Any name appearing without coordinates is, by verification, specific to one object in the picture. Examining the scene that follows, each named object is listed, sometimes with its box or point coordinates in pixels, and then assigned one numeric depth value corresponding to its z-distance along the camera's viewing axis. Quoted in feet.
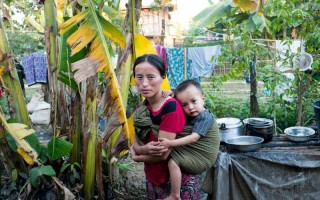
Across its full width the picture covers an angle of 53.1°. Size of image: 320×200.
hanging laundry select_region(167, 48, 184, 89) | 24.08
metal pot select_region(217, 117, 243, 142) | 10.04
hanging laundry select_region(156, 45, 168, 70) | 22.27
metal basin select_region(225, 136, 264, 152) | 9.20
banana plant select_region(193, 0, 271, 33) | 16.99
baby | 5.50
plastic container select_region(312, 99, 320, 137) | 9.43
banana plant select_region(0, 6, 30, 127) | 8.61
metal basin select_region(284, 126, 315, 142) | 10.16
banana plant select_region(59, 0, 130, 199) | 6.53
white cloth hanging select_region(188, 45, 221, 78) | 24.80
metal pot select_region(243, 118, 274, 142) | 10.10
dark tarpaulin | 9.09
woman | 5.27
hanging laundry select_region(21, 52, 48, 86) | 23.13
